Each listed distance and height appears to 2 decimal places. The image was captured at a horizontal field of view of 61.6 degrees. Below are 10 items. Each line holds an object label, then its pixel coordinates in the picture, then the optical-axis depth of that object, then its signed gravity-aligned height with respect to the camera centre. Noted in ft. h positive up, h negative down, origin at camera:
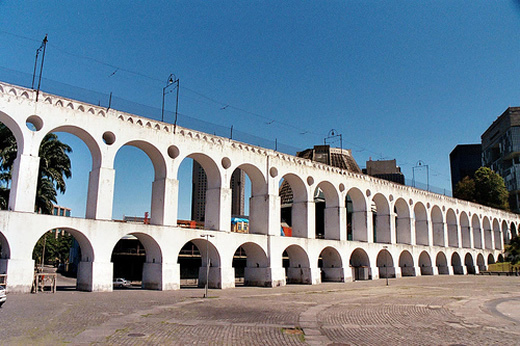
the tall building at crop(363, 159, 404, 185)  280.72 +55.84
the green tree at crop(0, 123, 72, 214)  100.42 +20.19
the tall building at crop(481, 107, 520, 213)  253.65 +65.92
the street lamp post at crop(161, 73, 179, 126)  103.43 +40.49
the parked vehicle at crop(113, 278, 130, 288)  122.83 -8.56
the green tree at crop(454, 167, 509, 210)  248.93 +38.52
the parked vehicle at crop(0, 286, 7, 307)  52.43 -5.43
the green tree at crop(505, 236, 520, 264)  206.96 +3.33
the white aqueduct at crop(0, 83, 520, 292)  77.10 +10.31
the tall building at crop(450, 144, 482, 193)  370.73 +82.70
